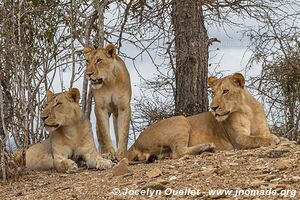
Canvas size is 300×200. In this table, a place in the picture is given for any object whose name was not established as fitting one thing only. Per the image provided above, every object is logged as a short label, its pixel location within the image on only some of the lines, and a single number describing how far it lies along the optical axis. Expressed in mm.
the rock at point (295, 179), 10539
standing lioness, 16781
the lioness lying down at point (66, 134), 16031
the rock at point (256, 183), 10651
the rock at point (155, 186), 11409
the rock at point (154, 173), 12455
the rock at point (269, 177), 10977
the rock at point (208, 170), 11984
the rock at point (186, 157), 14454
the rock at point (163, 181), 11684
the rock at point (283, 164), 11484
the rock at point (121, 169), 13398
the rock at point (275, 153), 12930
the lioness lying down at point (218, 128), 15562
